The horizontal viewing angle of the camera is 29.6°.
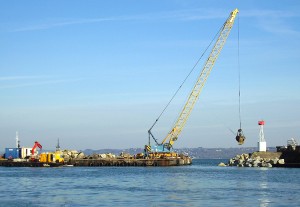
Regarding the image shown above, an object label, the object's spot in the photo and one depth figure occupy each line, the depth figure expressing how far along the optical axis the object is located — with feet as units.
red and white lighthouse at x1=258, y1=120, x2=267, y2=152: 554.87
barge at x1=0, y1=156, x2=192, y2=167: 561.27
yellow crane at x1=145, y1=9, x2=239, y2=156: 559.79
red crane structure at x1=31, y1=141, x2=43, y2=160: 600.80
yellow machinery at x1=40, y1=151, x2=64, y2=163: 555.28
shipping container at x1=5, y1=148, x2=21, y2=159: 627.87
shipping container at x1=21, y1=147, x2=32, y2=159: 622.13
